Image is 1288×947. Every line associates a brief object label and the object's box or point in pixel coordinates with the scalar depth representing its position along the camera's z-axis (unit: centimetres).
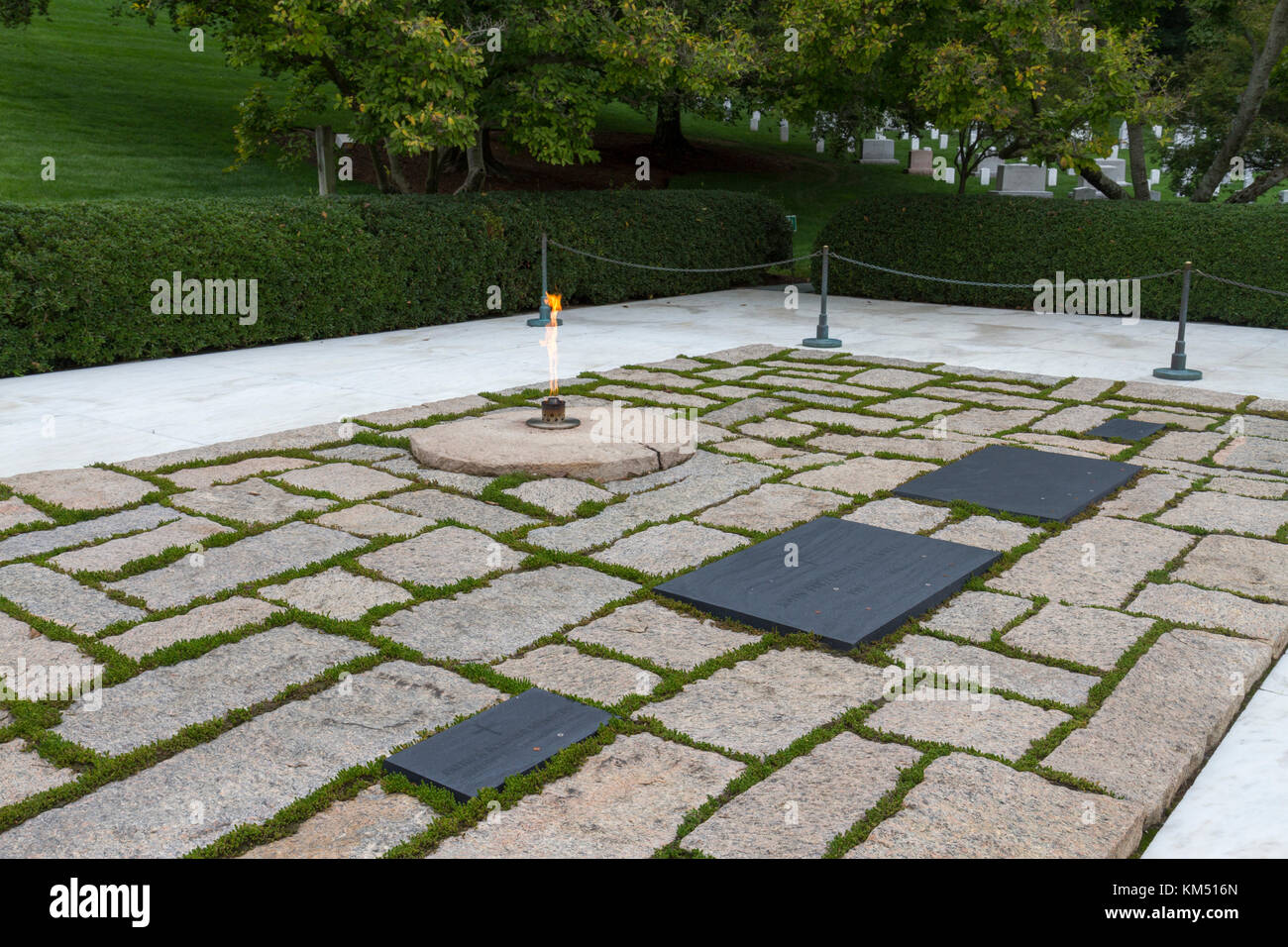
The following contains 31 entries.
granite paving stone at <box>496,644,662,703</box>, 375
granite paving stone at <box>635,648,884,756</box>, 349
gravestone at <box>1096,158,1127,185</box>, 2428
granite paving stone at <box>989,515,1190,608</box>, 468
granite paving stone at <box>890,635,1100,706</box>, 376
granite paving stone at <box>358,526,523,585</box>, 479
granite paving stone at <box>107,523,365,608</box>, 457
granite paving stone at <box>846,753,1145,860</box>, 286
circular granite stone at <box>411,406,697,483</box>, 618
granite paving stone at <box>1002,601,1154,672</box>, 405
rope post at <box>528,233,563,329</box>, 1248
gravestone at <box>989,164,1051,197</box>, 2252
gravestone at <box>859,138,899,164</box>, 2791
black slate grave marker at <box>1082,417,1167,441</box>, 742
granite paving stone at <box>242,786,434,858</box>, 285
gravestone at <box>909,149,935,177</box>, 2683
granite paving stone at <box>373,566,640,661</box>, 412
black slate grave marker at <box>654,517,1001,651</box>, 430
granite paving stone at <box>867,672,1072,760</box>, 343
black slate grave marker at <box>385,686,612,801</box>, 318
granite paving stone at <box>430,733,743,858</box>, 287
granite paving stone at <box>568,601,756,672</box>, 404
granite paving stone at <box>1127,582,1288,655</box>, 423
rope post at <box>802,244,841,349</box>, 1123
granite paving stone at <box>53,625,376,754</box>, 345
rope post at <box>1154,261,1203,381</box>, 970
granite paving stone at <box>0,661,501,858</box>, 290
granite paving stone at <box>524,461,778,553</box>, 529
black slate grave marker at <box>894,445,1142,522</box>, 580
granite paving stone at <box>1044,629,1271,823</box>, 322
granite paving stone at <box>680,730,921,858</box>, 288
